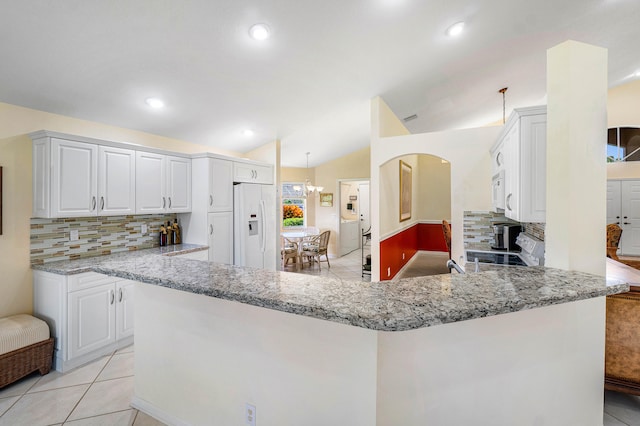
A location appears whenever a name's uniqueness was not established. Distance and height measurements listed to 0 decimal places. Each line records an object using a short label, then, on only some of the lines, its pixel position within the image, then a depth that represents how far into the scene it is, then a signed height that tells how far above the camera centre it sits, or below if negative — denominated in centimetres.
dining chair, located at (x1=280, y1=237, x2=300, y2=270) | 622 -87
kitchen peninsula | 104 -58
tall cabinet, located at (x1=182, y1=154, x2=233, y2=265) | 393 +7
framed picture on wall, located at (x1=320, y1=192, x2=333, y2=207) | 809 +37
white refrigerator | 438 -21
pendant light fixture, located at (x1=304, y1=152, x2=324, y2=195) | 747 +65
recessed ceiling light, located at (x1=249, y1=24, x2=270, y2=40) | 229 +146
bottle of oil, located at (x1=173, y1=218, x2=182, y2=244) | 402 -30
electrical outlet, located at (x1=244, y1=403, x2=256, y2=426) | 139 -98
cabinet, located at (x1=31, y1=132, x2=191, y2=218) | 260 +35
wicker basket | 218 -119
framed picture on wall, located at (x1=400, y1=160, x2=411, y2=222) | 591 +47
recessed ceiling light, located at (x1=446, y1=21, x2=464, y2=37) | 275 +178
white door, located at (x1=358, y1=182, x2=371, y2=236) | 955 +28
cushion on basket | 221 -96
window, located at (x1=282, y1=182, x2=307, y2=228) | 805 +20
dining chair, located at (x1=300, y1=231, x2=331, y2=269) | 651 -81
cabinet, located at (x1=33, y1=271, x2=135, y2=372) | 249 -91
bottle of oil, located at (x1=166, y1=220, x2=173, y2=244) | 395 -29
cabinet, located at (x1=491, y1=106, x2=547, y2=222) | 216 +37
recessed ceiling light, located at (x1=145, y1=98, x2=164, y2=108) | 299 +116
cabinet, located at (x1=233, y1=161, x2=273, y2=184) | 441 +64
